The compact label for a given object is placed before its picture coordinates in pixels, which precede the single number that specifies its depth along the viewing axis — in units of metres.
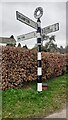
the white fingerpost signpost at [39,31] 2.64
